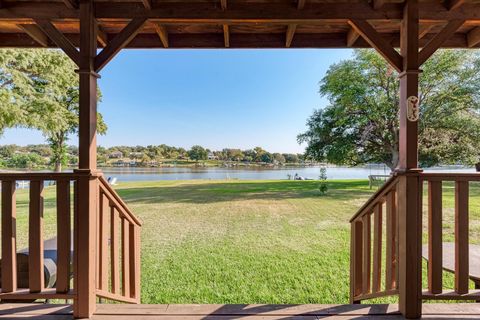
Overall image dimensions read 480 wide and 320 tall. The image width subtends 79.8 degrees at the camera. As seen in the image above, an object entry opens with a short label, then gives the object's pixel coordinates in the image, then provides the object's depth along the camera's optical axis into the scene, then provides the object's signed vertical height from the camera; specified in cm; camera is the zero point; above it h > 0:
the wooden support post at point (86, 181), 216 -18
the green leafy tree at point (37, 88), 825 +227
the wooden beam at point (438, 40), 221 +89
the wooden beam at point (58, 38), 221 +91
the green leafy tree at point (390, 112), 1502 +236
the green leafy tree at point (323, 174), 2145 -142
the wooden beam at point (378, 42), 225 +89
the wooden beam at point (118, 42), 225 +91
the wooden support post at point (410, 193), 216 -28
